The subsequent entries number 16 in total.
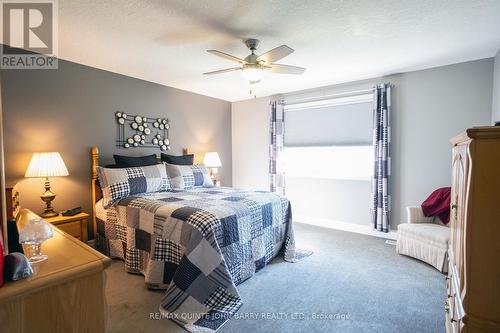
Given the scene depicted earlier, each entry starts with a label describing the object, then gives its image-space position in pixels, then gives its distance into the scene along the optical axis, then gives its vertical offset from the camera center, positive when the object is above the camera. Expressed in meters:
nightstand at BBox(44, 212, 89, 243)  2.57 -0.74
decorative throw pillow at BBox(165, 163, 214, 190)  3.41 -0.31
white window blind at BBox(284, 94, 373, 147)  3.76 +0.54
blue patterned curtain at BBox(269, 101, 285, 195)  4.59 +0.18
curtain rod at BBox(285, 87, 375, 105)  3.71 +0.96
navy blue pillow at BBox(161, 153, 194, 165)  3.80 -0.07
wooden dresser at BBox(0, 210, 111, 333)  0.78 -0.49
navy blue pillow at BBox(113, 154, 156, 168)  3.23 -0.09
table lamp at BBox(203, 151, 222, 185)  4.45 -0.10
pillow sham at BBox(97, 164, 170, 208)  2.77 -0.32
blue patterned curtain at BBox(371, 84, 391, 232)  3.49 -0.03
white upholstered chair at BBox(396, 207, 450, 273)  2.53 -0.92
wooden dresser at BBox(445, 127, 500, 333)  0.93 -0.31
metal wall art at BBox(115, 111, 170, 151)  3.52 +0.35
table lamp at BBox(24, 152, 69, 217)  2.52 -0.16
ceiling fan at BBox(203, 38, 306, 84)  2.15 +0.86
